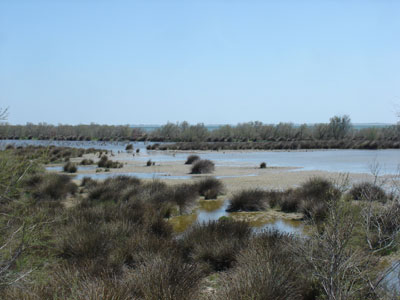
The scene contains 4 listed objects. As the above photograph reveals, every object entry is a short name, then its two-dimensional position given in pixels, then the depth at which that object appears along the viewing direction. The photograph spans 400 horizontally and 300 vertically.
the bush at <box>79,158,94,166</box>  37.16
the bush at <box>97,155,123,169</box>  34.44
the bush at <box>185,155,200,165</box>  37.50
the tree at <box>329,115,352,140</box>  88.06
